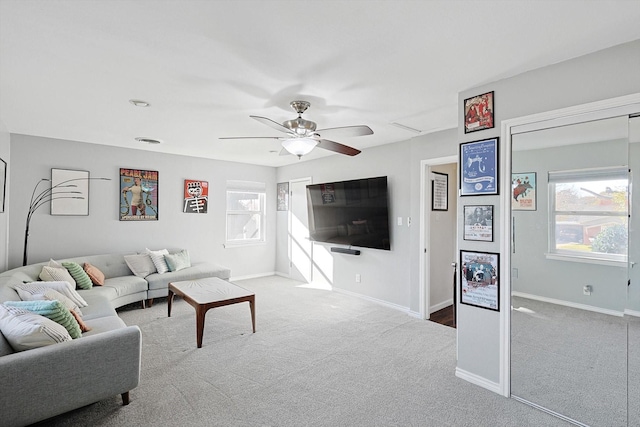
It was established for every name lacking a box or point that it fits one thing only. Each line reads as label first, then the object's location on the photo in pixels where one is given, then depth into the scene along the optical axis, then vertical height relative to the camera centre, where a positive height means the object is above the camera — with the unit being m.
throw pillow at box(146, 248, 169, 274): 4.77 -0.69
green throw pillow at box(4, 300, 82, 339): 2.24 -0.68
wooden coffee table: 3.28 -0.90
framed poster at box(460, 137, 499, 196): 2.46 +0.40
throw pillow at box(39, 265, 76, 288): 3.55 -0.68
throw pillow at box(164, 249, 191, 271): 4.92 -0.71
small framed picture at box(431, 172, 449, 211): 4.35 +0.36
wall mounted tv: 4.59 +0.07
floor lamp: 4.23 +0.28
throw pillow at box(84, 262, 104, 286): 4.04 -0.76
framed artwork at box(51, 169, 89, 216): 4.44 +0.33
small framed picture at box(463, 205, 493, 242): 2.49 -0.05
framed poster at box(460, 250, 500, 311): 2.45 -0.50
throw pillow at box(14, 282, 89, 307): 2.81 -0.69
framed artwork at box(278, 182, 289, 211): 6.61 +0.43
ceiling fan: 2.73 +0.75
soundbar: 5.04 -0.56
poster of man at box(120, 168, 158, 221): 5.00 +0.34
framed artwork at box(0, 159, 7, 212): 3.64 +0.40
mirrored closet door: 2.03 -0.40
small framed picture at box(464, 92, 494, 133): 2.50 +0.85
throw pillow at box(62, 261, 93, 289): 3.83 -0.73
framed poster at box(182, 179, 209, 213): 5.67 +0.36
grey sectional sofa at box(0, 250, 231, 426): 1.78 -0.97
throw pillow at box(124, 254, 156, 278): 4.63 -0.73
